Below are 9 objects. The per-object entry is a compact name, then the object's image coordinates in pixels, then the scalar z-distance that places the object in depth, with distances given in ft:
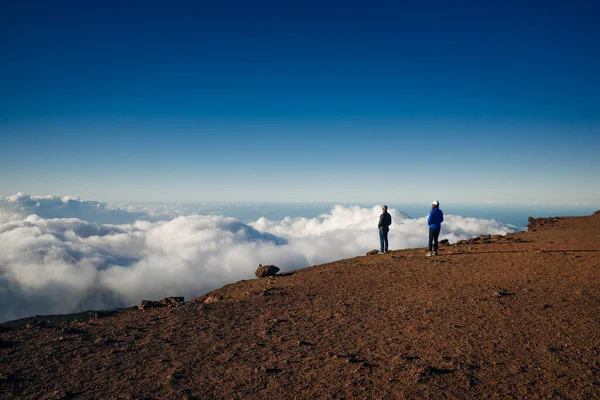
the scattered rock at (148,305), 35.23
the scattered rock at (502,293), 30.48
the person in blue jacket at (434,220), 48.58
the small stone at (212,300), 35.26
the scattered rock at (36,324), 28.22
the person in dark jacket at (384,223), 55.57
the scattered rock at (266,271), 51.32
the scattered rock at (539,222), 81.48
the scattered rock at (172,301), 36.16
